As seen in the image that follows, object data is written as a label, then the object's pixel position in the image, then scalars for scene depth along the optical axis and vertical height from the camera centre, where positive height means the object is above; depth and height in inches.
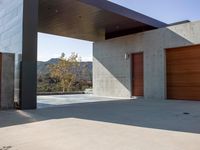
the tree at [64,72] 887.1 +36.1
